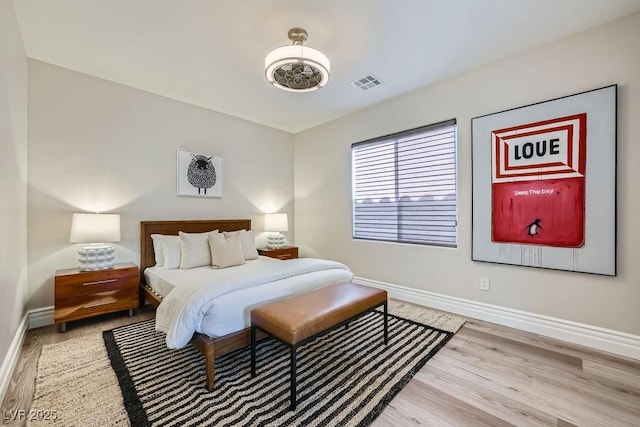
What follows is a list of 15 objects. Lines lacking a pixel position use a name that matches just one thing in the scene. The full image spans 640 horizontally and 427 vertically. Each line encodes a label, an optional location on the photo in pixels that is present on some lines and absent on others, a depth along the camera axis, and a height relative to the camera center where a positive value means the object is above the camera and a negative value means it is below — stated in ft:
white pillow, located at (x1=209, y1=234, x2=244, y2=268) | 10.04 -1.56
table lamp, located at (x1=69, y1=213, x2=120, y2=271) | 8.77 -0.84
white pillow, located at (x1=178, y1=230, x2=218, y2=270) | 9.98 -1.53
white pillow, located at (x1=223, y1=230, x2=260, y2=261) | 11.45 -1.44
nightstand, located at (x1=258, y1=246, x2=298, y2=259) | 13.78 -2.17
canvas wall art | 7.28 +0.83
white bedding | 6.14 -2.14
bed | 6.00 -2.33
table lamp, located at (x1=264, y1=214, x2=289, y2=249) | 14.47 -0.82
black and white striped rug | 5.10 -3.85
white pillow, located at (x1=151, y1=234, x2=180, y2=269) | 10.07 -1.53
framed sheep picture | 12.19 +1.70
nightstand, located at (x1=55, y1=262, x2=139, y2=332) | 8.41 -2.70
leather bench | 5.48 -2.34
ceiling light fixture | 6.95 +3.86
